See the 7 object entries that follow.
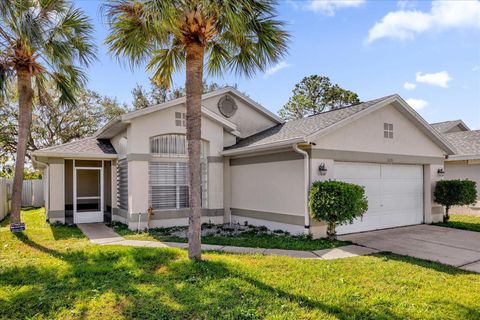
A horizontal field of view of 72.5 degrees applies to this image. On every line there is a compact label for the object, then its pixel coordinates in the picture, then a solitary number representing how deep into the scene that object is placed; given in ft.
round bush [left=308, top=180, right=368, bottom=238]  30.58
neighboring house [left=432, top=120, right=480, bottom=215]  53.21
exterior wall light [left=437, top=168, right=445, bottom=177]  46.18
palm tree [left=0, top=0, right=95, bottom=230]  34.09
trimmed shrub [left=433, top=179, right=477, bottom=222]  43.14
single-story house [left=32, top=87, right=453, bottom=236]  35.70
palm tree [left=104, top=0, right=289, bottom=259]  21.99
